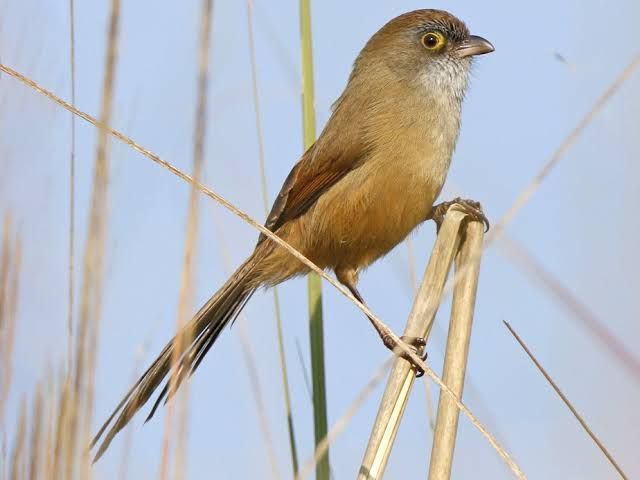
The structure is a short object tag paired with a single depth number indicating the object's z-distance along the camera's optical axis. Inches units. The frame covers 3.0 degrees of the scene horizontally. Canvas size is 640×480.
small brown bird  134.0
